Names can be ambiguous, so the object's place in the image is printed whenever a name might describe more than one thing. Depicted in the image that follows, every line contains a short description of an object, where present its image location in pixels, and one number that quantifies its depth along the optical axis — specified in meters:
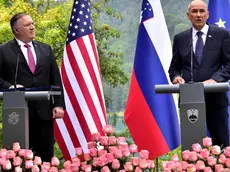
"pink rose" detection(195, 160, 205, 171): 6.55
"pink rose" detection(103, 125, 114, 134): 7.65
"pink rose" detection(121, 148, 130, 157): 7.25
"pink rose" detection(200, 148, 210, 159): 6.69
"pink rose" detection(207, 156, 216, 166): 6.64
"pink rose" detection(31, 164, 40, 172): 7.13
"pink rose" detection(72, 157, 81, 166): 7.29
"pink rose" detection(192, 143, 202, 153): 6.74
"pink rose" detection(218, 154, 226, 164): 6.66
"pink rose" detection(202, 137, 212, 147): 6.75
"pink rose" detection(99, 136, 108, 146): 7.50
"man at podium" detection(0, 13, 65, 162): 8.46
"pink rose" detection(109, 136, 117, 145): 7.52
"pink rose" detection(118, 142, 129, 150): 7.33
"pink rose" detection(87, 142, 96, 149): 7.59
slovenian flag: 11.38
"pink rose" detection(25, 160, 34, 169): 7.18
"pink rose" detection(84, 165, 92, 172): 7.16
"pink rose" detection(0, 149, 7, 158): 7.25
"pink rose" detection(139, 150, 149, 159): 7.06
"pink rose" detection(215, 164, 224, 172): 6.56
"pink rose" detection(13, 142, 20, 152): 7.31
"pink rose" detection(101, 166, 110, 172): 7.03
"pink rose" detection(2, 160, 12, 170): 7.09
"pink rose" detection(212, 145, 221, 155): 6.76
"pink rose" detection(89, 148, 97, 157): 7.39
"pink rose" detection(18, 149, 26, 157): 7.30
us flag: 11.49
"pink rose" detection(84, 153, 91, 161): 7.38
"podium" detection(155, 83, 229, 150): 6.95
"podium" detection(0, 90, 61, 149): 7.46
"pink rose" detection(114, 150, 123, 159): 7.23
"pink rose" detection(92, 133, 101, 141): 7.64
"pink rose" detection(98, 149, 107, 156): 7.28
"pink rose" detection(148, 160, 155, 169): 7.05
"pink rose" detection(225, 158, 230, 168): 6.62
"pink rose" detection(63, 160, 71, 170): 7.31
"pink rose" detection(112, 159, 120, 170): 7.10
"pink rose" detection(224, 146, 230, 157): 6.73
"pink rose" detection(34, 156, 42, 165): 7.29
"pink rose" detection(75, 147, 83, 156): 7.48
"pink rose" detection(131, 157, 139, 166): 7.02
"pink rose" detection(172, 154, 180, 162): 6.76
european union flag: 12.59
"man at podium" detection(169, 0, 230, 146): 7.96
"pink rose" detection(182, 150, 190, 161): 6.71
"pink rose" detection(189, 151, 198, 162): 6.66
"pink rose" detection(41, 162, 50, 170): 7.22
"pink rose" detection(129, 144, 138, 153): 7.30
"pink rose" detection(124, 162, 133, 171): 6.94
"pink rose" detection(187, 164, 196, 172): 6.49
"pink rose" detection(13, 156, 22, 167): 7.18
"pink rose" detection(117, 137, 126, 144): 7.54
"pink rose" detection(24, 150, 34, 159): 7.27
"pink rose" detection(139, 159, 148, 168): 6.98
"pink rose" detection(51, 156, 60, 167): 7.40
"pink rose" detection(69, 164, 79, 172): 7.21
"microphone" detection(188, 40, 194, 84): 7.91
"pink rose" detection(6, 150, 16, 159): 7.26
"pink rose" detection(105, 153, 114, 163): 7.19
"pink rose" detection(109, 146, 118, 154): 7.30
